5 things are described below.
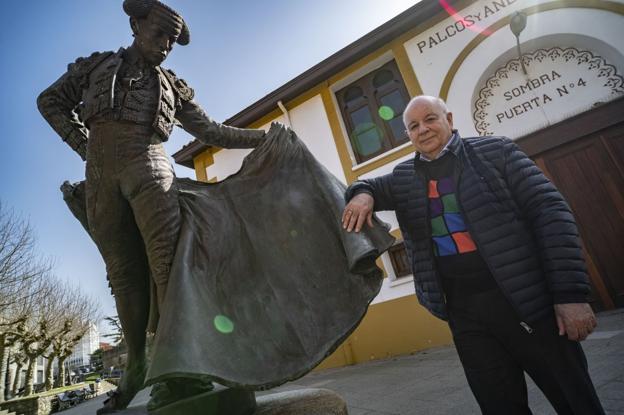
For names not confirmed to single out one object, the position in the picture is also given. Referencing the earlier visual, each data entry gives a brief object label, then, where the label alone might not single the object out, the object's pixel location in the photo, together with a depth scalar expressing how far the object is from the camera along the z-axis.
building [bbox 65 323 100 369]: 64.25
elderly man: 1.27
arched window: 7.80
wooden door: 5.64
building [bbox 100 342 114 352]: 61.19
